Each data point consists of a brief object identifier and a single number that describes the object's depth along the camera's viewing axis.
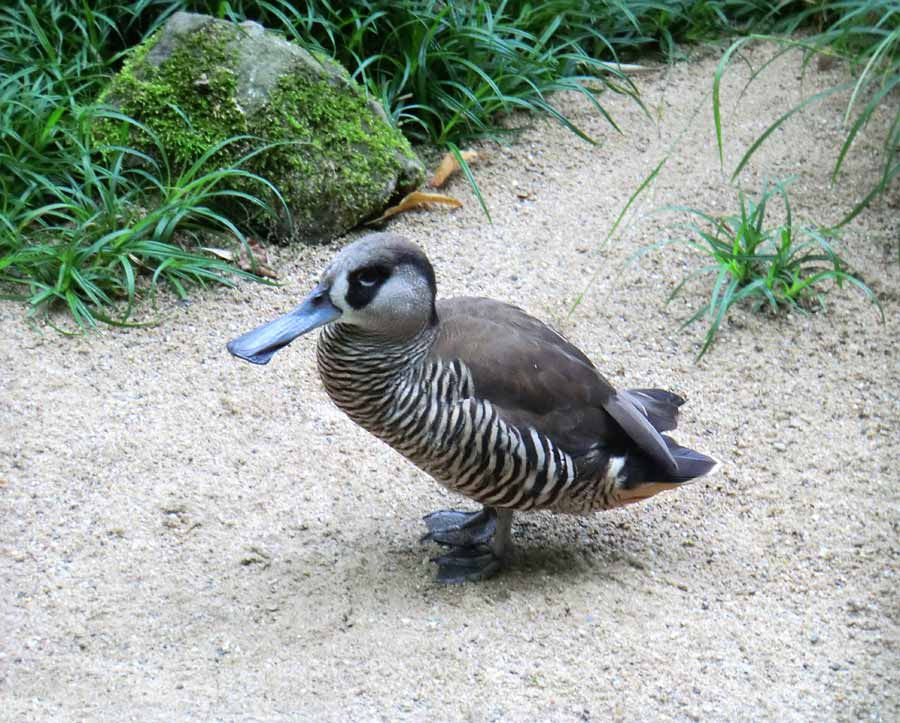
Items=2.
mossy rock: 11.31
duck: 7.39
